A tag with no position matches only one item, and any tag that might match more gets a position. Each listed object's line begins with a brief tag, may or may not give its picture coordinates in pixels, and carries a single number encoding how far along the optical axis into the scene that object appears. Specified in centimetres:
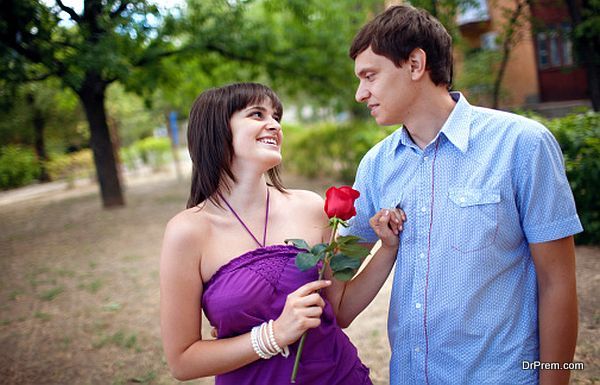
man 169
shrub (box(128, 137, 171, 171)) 2428
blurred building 1684
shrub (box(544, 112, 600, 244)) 519
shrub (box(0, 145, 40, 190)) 1520
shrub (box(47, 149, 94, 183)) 1989
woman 182
